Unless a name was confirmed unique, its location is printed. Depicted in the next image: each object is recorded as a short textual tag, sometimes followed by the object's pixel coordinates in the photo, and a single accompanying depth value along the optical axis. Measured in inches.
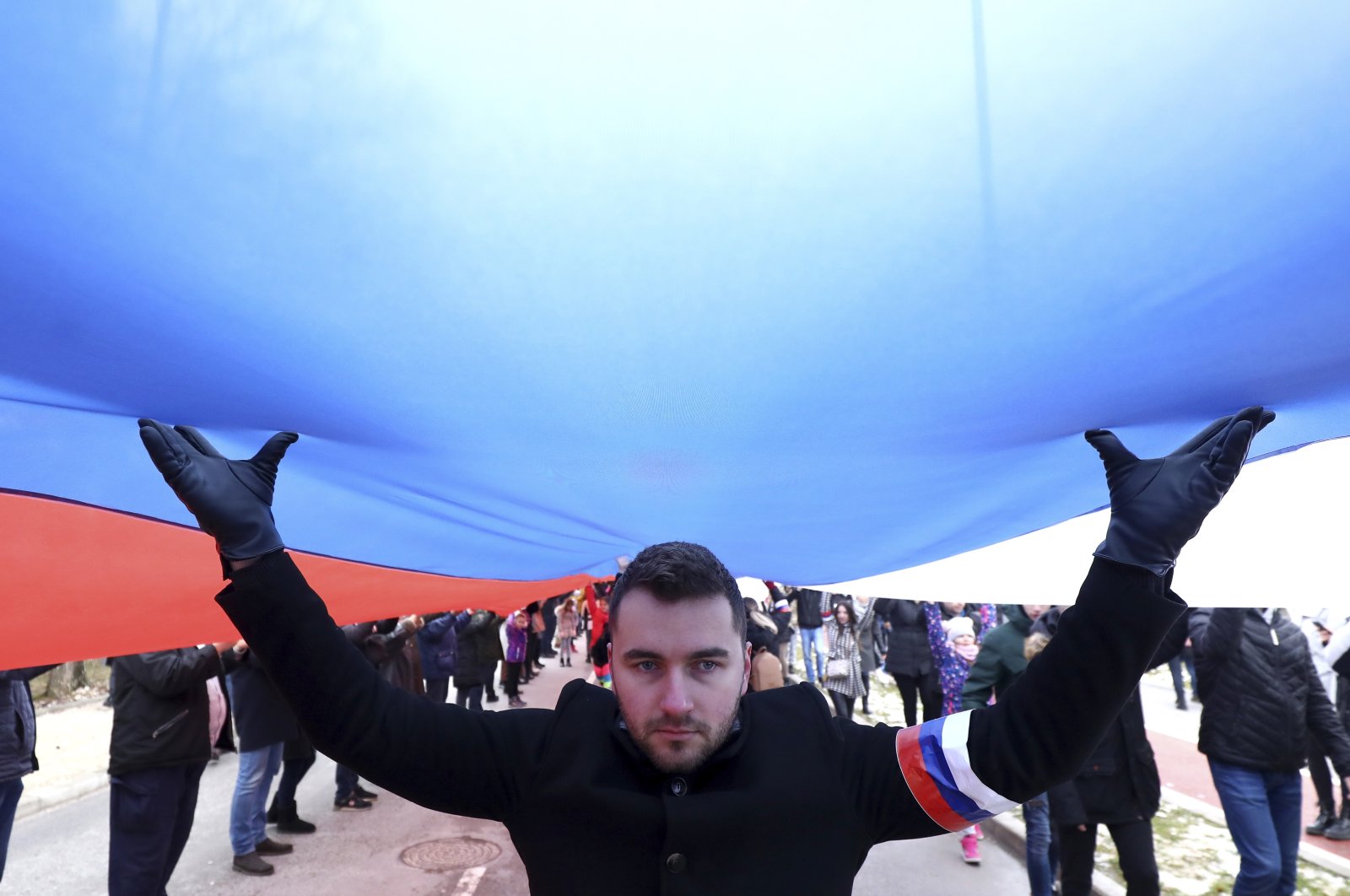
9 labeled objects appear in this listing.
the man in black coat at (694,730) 55.9
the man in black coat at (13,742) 165.3
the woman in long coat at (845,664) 356.8
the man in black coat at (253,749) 239.5
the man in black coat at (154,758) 169.3
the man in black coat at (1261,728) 162.7
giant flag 40.5
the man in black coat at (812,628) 561.7
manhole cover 250.8
